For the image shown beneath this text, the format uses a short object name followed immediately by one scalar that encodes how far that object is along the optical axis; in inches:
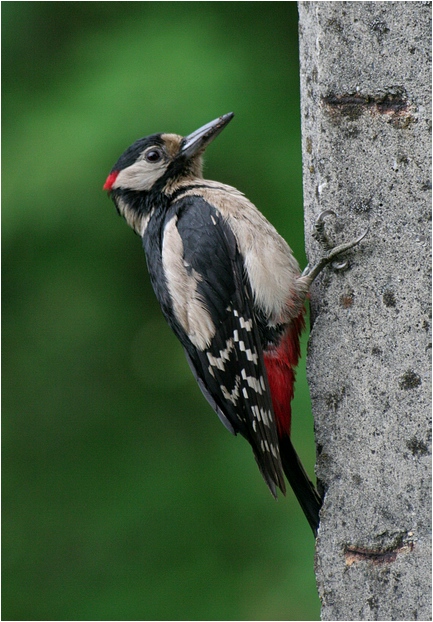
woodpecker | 209.0
